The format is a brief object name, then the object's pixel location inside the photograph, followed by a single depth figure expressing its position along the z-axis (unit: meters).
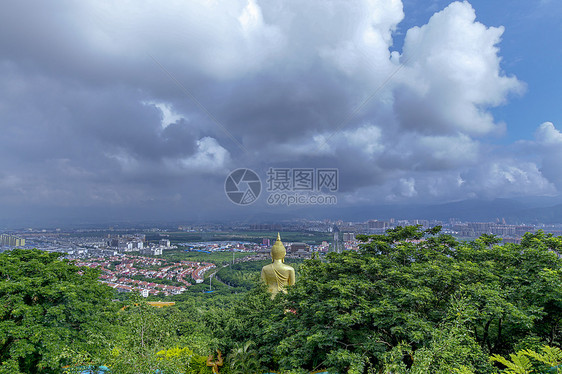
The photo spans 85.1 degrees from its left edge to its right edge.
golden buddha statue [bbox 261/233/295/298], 20.05
